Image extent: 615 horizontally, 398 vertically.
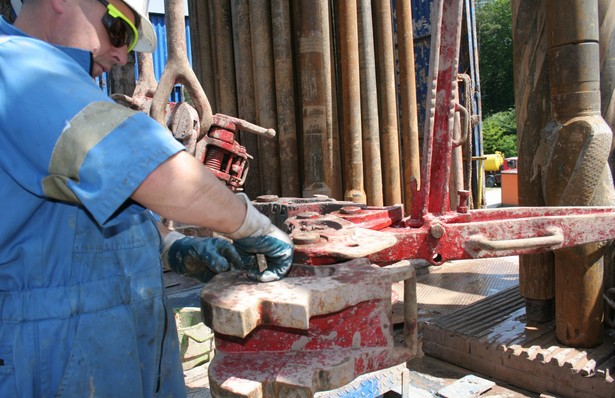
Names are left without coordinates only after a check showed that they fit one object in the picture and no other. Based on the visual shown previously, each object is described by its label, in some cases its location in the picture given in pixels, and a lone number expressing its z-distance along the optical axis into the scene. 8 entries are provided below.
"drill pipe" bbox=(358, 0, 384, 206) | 6.32
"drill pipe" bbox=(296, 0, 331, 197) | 5.58
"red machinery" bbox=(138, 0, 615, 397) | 1.53
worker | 1.28
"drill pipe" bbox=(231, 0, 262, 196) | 6.31
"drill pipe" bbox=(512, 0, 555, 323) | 3.58
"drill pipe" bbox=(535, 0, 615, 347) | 3.16
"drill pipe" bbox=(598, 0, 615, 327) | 3.46
